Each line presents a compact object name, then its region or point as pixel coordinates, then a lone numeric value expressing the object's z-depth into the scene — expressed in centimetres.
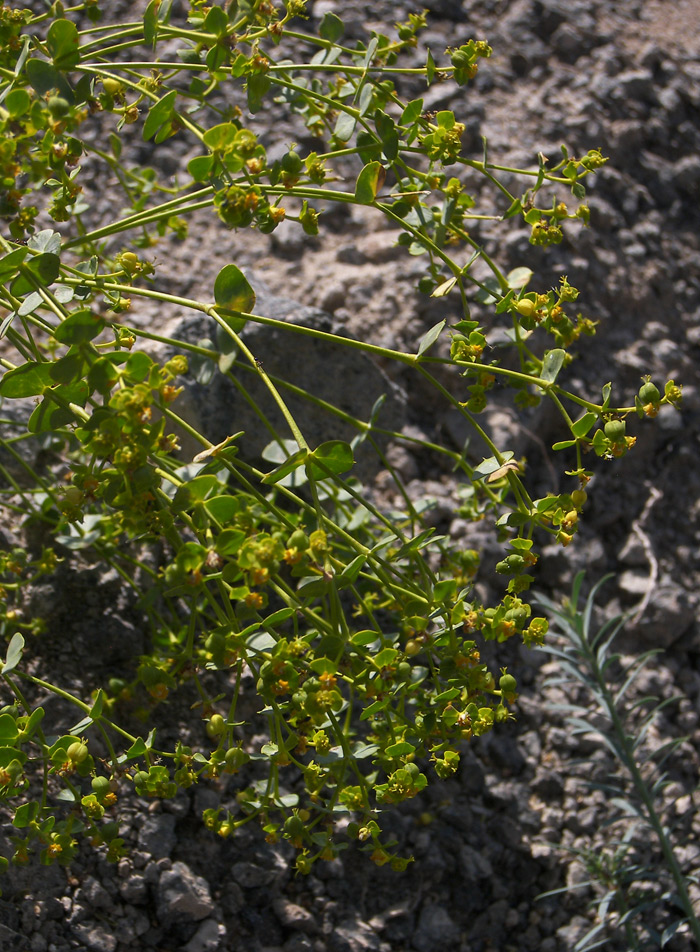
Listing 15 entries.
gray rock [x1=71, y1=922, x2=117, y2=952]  81
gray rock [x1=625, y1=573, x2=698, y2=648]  92
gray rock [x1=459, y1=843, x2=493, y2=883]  86
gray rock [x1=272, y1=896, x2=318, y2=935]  84
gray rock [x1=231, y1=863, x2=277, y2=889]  84
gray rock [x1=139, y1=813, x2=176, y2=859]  83
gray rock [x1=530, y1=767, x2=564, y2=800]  89
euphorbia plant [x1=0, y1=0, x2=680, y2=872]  75
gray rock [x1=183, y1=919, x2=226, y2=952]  82
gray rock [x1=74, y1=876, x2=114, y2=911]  82
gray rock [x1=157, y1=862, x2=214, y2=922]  82
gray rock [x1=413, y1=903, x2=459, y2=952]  85
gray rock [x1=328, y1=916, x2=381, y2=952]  84
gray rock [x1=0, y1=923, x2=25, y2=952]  79
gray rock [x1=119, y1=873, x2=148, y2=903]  82
